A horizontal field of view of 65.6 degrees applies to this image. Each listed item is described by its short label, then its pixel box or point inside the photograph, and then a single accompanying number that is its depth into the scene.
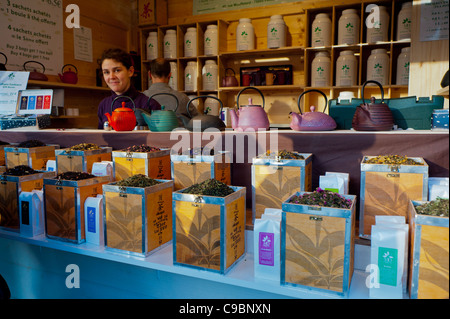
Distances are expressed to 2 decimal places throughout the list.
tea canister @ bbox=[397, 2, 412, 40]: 3.29
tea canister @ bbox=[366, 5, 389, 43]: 3.41
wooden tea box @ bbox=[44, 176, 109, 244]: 1.39
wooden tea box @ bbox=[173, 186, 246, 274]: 1.12
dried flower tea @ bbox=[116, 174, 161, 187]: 1.29
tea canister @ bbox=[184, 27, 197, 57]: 4.30
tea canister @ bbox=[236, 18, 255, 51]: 3.99
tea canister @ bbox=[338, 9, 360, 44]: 3.47
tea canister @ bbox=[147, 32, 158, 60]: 4.53
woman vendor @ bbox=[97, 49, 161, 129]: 2.94
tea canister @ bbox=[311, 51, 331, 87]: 3.60
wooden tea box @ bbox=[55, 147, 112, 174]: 1.75
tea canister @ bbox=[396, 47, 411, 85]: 3.33
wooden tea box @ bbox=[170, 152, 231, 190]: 1.46
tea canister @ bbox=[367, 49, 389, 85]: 3.43
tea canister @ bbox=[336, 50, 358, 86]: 3.52
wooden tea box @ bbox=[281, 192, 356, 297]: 0.97
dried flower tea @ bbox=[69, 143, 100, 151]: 1.79
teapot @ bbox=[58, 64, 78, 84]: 3.81
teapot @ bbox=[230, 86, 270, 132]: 1.67
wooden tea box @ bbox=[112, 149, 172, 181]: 1.57
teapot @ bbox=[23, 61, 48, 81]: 3.33
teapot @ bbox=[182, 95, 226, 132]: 1.75
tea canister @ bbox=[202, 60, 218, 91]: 4.23
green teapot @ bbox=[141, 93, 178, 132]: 1.85
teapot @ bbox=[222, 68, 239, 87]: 4.04
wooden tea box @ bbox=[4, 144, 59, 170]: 1.94
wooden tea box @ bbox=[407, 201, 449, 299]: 0.86
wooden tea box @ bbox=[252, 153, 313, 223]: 1.31
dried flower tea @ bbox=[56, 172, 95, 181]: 1.43
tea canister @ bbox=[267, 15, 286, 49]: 3.82
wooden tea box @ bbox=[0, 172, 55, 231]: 1.53
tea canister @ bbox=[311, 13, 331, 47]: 3.60
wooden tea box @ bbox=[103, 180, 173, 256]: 1.26
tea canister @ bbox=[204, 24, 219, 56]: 4.19
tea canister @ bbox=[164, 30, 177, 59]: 4.41
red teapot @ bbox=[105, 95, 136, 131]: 2.01
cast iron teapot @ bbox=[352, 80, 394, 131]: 1.48
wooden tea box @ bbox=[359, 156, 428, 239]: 1.13
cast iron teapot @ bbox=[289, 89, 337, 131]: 1.60
